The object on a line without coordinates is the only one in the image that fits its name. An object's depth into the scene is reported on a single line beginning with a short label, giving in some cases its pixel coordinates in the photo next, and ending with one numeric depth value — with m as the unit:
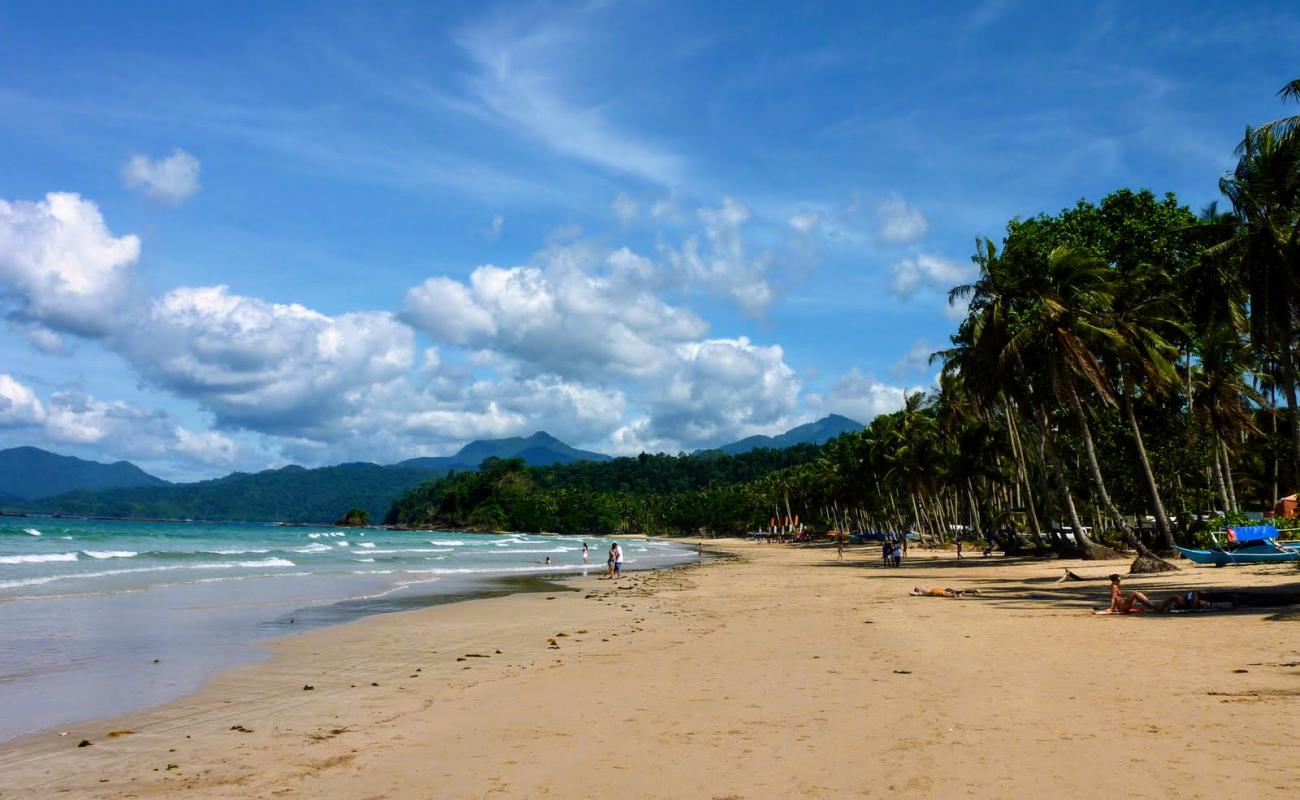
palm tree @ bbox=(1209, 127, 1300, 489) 17.92
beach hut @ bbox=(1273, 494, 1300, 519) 28.01
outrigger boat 23.02
